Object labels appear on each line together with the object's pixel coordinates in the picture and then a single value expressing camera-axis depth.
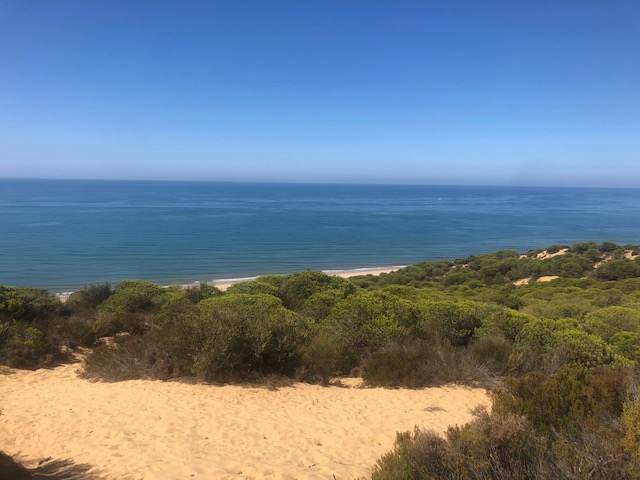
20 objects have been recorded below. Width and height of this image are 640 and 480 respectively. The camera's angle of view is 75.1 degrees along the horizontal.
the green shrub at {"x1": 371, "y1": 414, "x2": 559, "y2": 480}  3.30
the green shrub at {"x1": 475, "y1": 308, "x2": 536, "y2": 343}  9.28
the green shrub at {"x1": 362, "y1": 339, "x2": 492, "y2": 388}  7.73
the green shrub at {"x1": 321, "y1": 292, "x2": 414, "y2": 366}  8.87
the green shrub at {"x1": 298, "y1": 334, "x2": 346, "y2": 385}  8.07
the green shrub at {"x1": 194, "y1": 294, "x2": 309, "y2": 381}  7.78
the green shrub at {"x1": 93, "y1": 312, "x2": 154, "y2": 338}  11.43
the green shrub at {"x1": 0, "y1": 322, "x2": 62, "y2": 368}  8.73
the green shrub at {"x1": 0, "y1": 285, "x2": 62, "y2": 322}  11.18
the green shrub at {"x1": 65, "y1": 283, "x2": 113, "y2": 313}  14.68
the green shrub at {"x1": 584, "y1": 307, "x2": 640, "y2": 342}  9.20
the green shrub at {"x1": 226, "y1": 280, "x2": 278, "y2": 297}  13.98
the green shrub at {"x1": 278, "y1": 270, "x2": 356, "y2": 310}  14.16
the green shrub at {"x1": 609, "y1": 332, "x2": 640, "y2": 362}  8.06
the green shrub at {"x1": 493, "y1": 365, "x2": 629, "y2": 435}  4.23
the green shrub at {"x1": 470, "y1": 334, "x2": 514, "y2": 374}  8.08
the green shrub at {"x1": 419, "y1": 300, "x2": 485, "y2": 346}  9.63
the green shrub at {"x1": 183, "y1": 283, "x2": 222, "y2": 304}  14.52
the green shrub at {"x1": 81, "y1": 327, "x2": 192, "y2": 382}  8.05
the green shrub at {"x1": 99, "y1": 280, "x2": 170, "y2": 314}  13.57
